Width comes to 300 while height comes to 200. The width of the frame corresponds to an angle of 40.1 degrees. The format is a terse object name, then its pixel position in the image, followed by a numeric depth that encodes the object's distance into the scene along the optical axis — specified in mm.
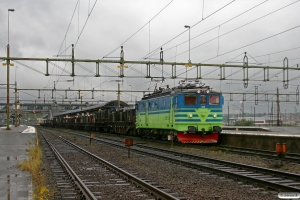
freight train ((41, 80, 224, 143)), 26188
